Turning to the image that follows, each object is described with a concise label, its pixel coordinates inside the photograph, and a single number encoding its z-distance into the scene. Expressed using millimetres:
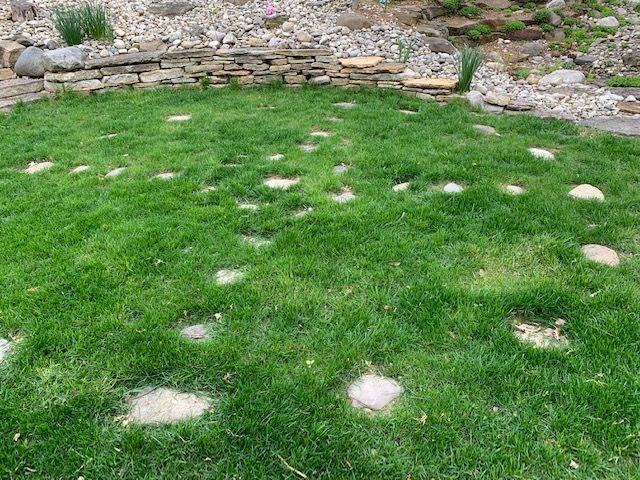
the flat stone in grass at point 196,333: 2162
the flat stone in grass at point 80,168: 3954
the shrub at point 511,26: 7838
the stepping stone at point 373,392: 1841
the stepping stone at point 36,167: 4031
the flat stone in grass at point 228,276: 2545
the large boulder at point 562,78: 6578
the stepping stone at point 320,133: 4598
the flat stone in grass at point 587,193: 3326
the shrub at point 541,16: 8008
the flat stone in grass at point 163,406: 1783
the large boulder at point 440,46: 6906
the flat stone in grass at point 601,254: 2629
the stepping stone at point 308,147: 4281
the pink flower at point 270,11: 7182
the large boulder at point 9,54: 6199
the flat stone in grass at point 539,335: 2090
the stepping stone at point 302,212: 3205
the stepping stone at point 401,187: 3510
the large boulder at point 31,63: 6145
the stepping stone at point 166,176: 3740
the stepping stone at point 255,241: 2879
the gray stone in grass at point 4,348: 2057
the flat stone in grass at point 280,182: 3586
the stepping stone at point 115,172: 3839
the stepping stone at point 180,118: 5202
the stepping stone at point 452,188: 3453
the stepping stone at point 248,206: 3283
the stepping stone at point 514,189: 3432
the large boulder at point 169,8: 7488
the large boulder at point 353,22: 7094
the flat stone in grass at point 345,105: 5549
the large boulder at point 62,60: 6051
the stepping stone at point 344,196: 3377
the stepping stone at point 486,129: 4737
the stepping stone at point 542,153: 4039
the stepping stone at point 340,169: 3812
